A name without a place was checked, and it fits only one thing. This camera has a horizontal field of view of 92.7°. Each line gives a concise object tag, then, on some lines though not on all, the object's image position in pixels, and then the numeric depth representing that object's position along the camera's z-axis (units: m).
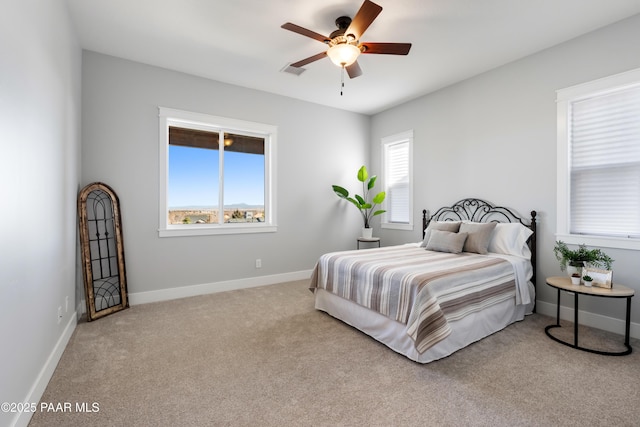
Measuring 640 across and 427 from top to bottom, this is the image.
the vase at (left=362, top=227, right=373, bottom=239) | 5.29
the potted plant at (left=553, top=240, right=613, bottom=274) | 2.69
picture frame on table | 2.56
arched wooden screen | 3.42
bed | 2.35
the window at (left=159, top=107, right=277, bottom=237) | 4.05
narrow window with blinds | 5.06
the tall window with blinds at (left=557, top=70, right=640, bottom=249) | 2.82
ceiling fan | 2.38
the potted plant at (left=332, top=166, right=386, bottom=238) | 5.16
